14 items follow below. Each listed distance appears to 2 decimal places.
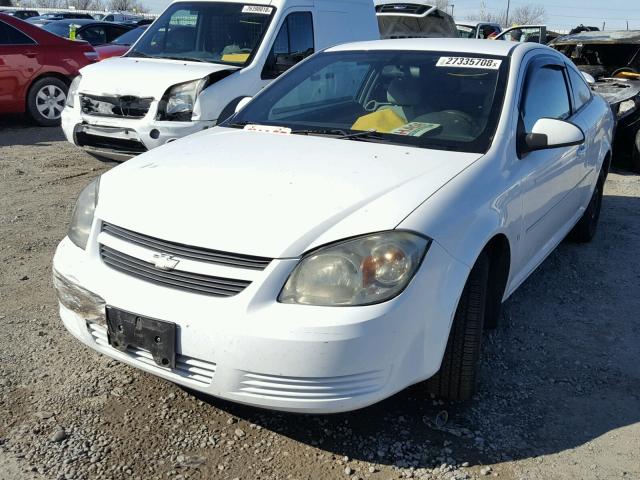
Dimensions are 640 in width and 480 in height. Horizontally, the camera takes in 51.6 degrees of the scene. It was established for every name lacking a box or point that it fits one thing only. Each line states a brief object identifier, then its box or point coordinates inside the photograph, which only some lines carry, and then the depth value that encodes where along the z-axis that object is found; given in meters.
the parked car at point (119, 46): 10.98
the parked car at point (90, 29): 13.96
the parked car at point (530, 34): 13.20
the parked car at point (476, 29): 18.06
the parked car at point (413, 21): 13.49
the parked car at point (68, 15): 25.15
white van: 5.84
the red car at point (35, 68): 9.08
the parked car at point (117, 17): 27.43
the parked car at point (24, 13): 26.46
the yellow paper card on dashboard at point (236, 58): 6.40
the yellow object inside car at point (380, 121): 3.41
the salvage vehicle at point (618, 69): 7.73
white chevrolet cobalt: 2.29
